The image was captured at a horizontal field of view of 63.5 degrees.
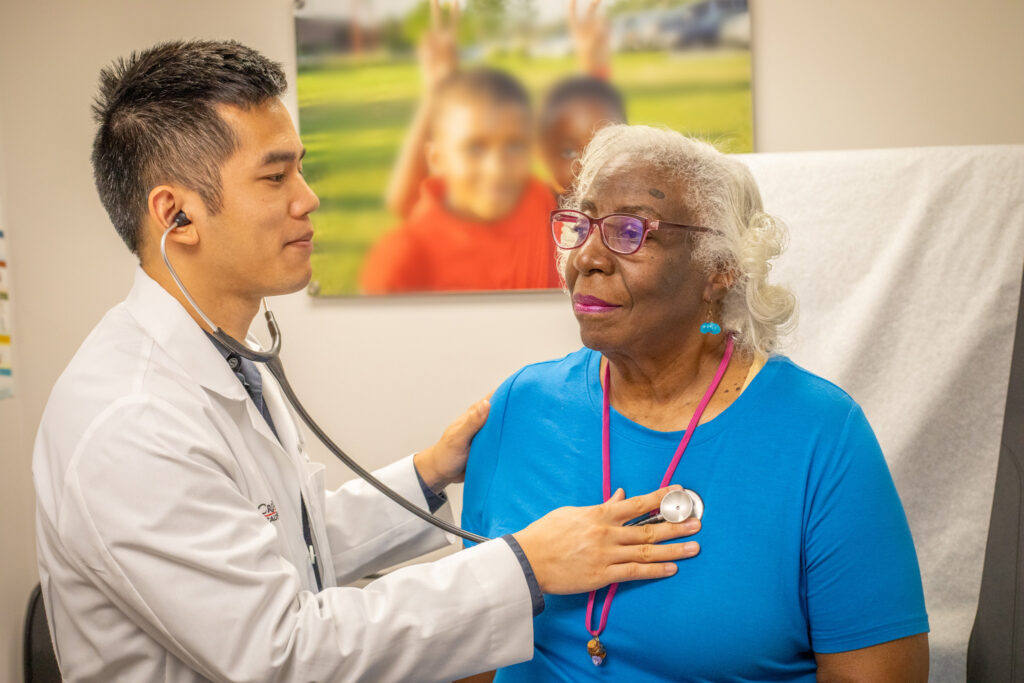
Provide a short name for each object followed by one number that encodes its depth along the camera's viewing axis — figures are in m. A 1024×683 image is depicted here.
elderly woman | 1.00
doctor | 0.98
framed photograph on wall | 2.03
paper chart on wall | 2.16
